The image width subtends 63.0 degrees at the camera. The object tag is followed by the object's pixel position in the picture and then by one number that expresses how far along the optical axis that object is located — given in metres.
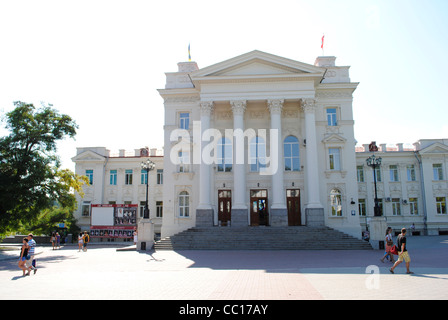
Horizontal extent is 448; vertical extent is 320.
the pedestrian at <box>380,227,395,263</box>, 16.53
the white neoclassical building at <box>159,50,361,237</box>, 30.83
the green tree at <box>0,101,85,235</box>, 25.62
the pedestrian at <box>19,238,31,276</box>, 14.40
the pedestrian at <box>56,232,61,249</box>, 31.86
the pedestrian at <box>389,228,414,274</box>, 13.17
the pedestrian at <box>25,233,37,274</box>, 14.59
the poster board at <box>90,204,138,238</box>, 38.09
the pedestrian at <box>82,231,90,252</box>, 26.92
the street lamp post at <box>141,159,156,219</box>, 26.72
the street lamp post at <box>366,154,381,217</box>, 25.19
